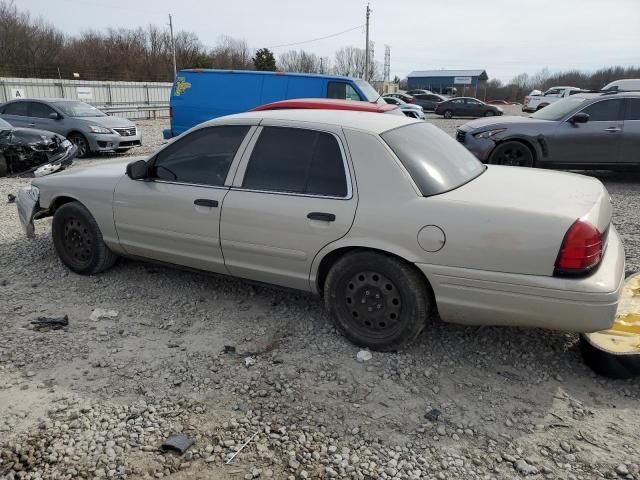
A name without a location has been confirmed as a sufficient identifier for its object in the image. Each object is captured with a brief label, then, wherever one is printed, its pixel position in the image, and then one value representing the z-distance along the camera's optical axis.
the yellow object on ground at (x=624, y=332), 3.25
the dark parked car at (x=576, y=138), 9.11
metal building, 71.81
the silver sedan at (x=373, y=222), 2.95
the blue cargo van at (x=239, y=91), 11.73
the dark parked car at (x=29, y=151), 10.00
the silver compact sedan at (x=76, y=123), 12.74
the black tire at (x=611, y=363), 3.07
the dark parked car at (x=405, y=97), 35.01
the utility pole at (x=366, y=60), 45.38
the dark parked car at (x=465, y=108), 33.03
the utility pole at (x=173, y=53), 47.05
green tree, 50.34
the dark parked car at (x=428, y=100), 38.41
